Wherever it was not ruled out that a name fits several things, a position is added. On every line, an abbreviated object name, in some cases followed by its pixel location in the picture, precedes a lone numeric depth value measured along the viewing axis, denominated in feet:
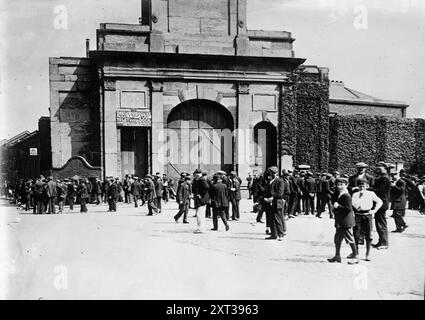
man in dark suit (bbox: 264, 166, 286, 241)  37.50
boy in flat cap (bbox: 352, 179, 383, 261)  29.66
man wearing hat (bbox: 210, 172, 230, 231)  42.45
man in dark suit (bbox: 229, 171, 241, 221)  50.85
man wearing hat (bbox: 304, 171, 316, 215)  55.52
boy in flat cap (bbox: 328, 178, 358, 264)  28.68
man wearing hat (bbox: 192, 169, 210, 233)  41.32
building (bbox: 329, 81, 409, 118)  128.57
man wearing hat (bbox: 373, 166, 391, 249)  33.58
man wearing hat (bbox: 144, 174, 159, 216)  55.47
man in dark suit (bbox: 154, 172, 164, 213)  59.57
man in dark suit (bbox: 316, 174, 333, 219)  53.72
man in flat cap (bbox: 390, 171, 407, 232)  39.52
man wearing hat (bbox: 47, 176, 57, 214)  60.59
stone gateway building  79.56
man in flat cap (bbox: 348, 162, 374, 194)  34.34
